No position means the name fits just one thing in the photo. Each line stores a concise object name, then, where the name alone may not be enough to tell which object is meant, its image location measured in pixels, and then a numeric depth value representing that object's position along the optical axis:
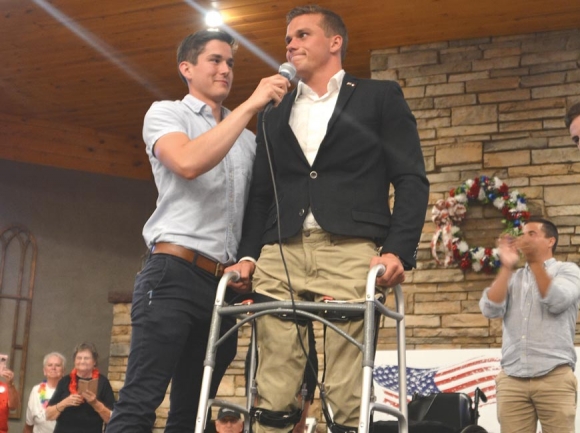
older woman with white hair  6.89
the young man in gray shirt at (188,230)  2.51
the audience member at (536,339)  4.25
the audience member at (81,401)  6.29
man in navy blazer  2.40
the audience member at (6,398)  6.38
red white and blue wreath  6.47
